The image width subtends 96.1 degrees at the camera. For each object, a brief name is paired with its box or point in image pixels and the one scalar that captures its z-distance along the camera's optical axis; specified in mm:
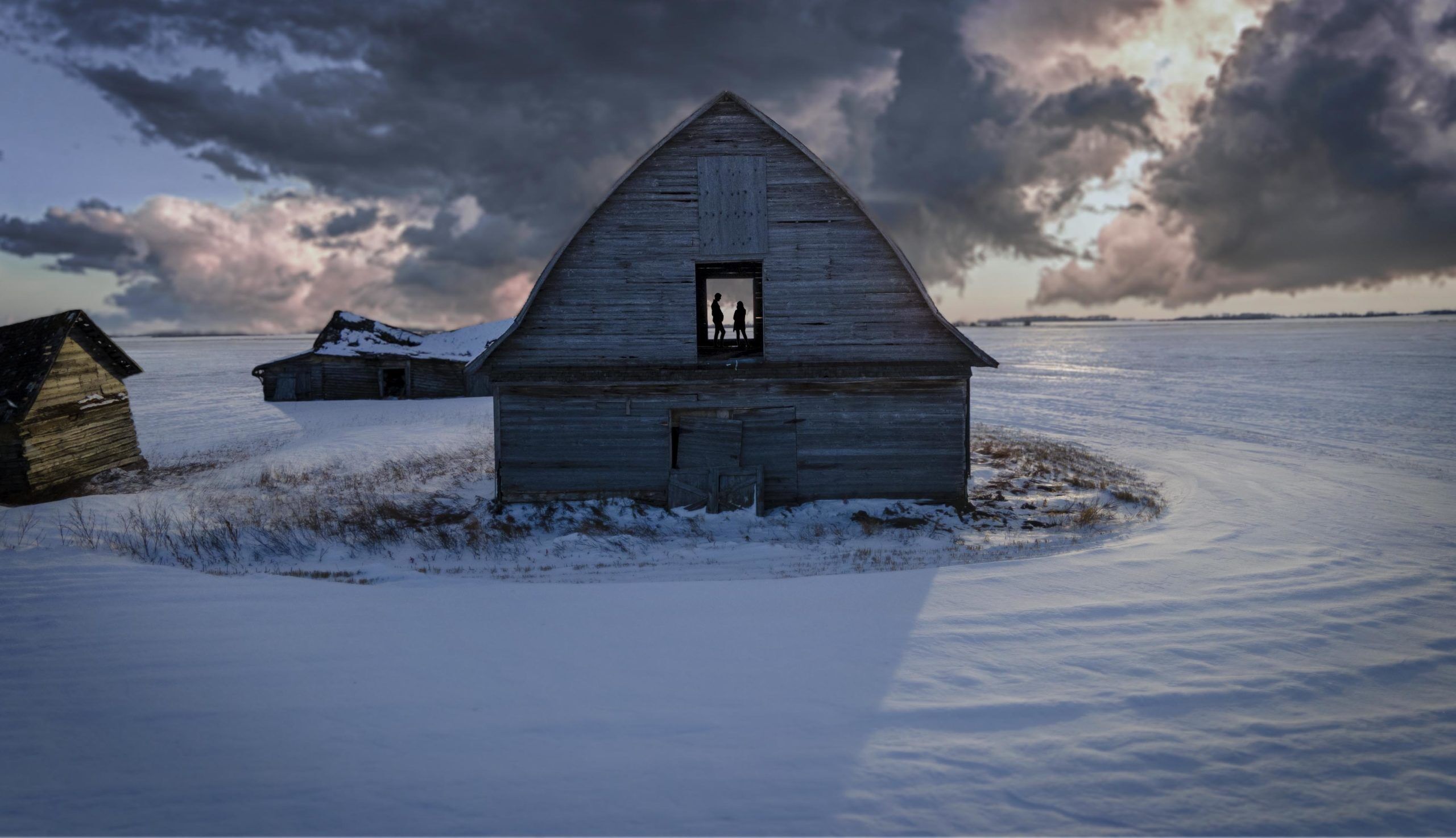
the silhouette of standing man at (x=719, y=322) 15988
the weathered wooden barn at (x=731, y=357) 13039
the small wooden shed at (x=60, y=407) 16359
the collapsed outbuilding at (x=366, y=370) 38375
